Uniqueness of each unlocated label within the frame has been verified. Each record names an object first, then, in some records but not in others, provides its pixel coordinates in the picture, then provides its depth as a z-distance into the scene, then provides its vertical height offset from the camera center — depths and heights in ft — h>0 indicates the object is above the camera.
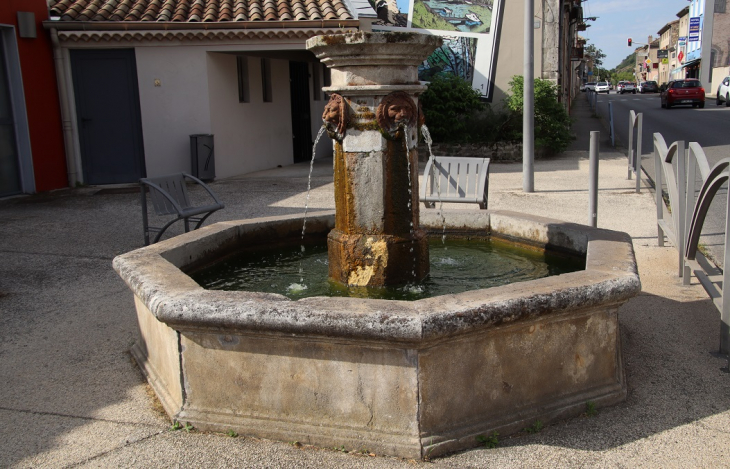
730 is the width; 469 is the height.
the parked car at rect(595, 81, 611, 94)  268.21 +3.14
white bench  23.97 -2.77
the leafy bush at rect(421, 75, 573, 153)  49.24 -1.11
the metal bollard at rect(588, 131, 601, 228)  23.11 -2.77
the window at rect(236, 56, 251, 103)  46.42 +1.77
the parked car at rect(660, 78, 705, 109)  110.52 -0.01
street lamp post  34.17 +0.06
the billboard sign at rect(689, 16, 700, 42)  200.44 +18.68
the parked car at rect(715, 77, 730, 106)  112.20 +0.04
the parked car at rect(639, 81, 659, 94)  225.76 +2.47
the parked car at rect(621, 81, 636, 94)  254.68 +2.64
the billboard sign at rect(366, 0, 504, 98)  52.60 +5.42
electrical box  41.60 -2.86
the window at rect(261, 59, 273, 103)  49.08 +1.92
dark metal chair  22.08 -2.94
